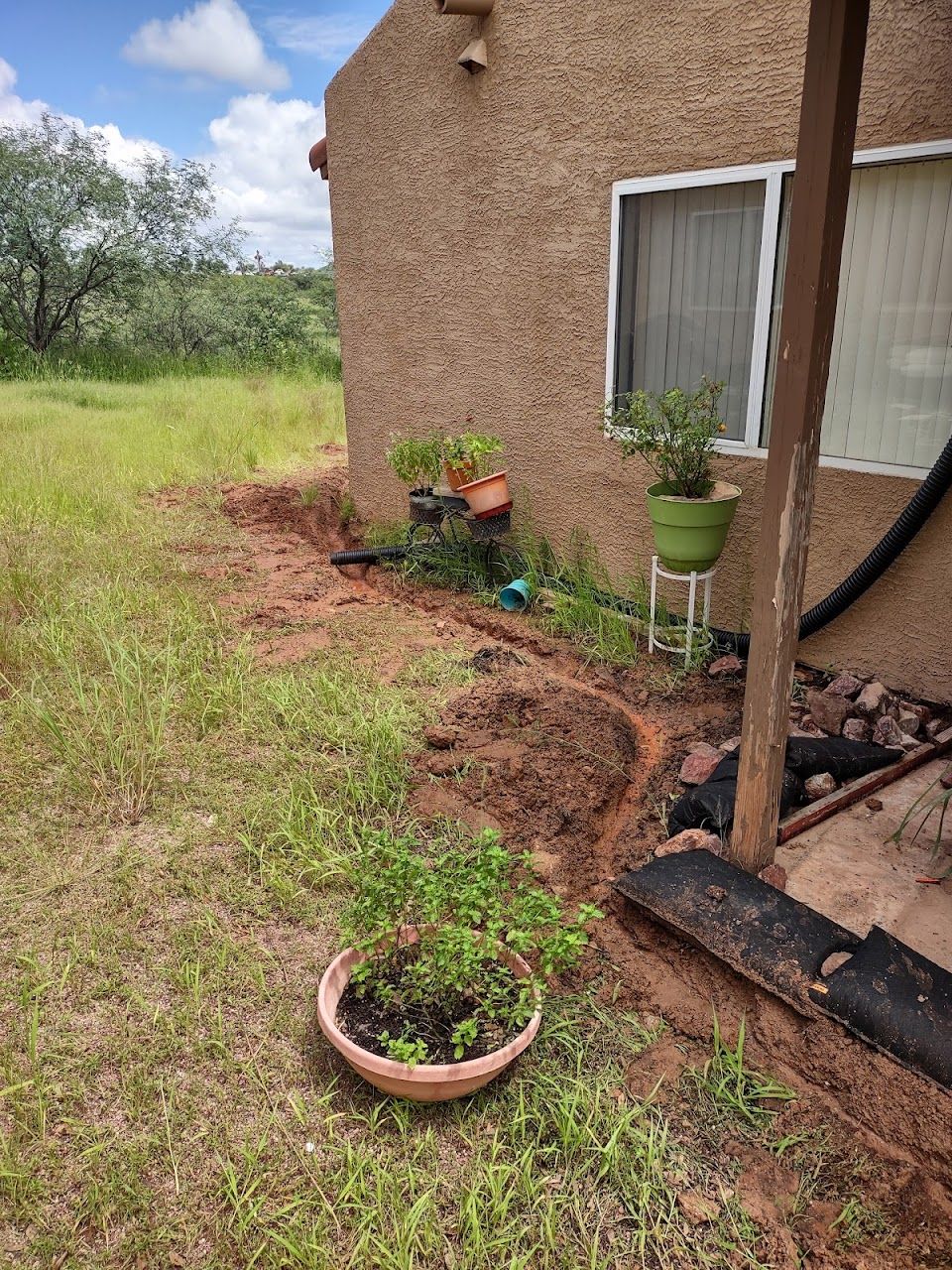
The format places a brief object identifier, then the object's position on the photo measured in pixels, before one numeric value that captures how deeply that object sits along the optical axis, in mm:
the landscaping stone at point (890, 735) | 3488
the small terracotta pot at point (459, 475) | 5344
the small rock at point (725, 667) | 4203
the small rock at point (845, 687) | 3896
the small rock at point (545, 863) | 2842
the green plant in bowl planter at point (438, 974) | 2021
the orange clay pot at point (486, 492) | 5172
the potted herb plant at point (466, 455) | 5262
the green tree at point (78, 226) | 15875
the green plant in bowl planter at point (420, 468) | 5637
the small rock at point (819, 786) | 3172
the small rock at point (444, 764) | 3438
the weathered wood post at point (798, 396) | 2072
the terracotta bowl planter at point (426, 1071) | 1975
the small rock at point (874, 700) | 3725
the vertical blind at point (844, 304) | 3484
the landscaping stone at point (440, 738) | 3617
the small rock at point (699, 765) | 3298
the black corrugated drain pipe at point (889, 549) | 3443
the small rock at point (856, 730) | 3594
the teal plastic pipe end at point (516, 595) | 5215
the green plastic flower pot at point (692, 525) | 4004
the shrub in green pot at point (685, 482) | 4035
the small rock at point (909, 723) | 3572
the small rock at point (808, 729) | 3657
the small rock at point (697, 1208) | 1808
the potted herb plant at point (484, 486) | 5184
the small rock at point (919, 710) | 3655
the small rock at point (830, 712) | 3643
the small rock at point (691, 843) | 2865
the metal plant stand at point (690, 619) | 4219
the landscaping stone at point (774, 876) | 2641
